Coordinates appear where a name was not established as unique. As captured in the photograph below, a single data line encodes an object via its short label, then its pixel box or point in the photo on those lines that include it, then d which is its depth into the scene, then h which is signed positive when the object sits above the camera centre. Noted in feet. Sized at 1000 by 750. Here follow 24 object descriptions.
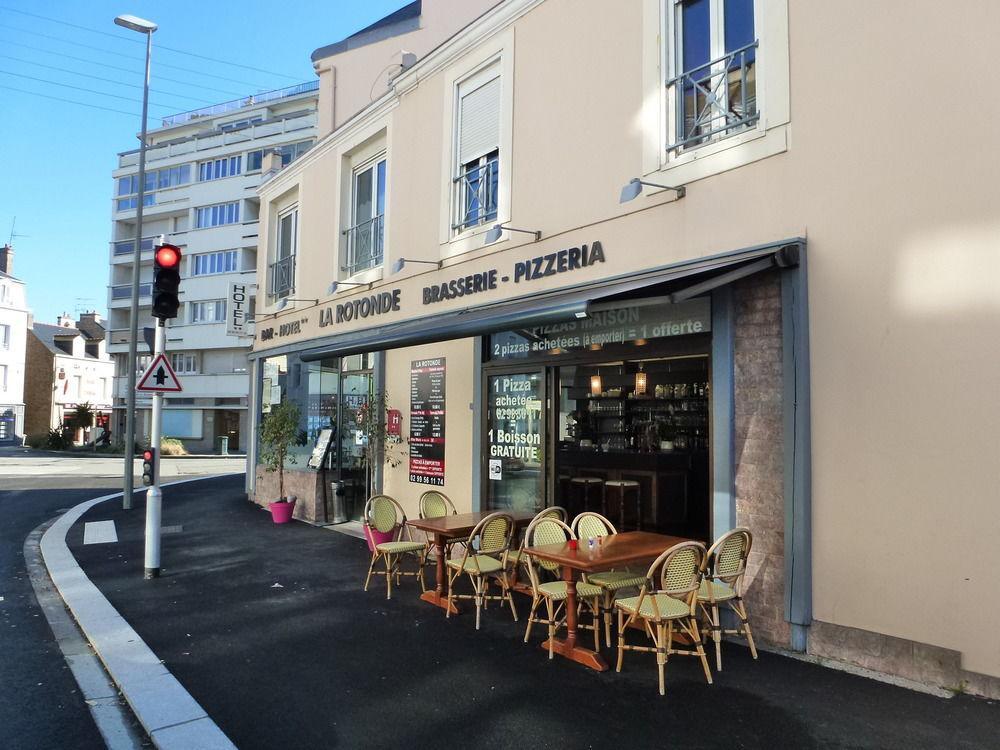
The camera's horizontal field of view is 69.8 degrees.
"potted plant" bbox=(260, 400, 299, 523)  41.11 -1.32
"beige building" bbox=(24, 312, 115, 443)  178.60 +9.08
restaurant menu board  31.07 -0.30
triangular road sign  25.00 +1.16
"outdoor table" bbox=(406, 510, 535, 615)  21.84 -3.67
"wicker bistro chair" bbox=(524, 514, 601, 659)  17.49 -4.32
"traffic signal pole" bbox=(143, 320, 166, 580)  25.03 -3.83
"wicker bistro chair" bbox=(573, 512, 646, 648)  17.83 -4.17
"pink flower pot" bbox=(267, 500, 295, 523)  38.45 -5.33
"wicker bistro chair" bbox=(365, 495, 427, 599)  22.97 -4.22
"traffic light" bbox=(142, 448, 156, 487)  26.14 -2.10
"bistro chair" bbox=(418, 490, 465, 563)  26.43 -3.33
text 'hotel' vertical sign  49.85 +7.23
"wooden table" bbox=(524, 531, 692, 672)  16.39 -3.36
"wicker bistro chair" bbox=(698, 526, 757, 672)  16.12 -3.69
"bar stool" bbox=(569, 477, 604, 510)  26.55 -2.52
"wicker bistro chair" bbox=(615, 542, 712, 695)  15.12 -4.01
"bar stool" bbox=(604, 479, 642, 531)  26.17 -2.71
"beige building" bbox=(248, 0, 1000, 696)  15.08 +3.23
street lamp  46.73 +11.34
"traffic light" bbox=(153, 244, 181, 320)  25.52 +4.69
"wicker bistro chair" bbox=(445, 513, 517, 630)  20.42 -4.15
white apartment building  133.49 +33.21
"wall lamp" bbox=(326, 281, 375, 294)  37.04 +6.80
